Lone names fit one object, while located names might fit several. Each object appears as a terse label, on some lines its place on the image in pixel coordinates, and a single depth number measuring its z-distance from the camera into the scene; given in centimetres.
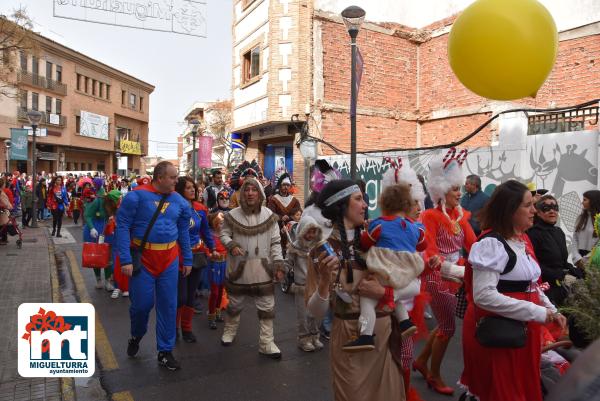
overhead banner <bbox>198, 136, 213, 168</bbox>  2097
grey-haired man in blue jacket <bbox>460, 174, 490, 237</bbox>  748
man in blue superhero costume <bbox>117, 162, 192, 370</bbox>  473
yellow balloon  360
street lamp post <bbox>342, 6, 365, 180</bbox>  825
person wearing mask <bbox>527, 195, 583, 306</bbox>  471
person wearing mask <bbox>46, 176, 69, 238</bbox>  1482
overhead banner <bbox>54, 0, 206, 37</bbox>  665
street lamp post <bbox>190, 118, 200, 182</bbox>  1777
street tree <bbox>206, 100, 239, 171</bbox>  4431
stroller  1239
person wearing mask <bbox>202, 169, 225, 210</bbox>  905
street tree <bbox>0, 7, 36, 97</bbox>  1266
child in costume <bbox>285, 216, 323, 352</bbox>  530
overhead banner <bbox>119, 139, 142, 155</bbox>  5412
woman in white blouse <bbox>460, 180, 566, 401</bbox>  280
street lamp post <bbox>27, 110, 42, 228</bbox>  1703
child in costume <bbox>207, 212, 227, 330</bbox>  622
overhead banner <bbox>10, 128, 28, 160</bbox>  2245
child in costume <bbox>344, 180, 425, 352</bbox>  272
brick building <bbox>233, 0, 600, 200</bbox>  1591
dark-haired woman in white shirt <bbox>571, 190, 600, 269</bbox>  572
